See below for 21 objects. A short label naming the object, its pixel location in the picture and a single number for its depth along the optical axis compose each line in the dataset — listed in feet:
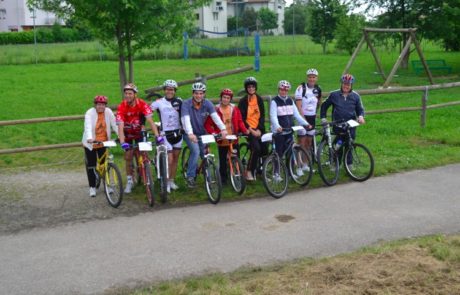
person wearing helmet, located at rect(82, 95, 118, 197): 27.73
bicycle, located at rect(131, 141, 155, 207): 26.30
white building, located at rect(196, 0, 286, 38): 265.75
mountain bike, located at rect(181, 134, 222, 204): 26.81
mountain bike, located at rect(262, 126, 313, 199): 27.96
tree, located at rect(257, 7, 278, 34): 265.75
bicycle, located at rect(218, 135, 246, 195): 27.85
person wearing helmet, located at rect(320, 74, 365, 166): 31.14
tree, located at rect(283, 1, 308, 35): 281.33
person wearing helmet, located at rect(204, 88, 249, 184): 28.84
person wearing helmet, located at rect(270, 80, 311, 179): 29.35
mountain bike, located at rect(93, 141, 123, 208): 26.30
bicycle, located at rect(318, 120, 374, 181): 30.49
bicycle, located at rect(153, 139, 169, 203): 26.63
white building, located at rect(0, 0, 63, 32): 244.22
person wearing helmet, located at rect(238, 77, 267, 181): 29.19
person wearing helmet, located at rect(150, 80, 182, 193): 28.63
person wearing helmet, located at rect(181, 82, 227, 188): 27.78
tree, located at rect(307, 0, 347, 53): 168.69
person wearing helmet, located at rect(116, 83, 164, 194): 27.48
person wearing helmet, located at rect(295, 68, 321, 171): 31.53
